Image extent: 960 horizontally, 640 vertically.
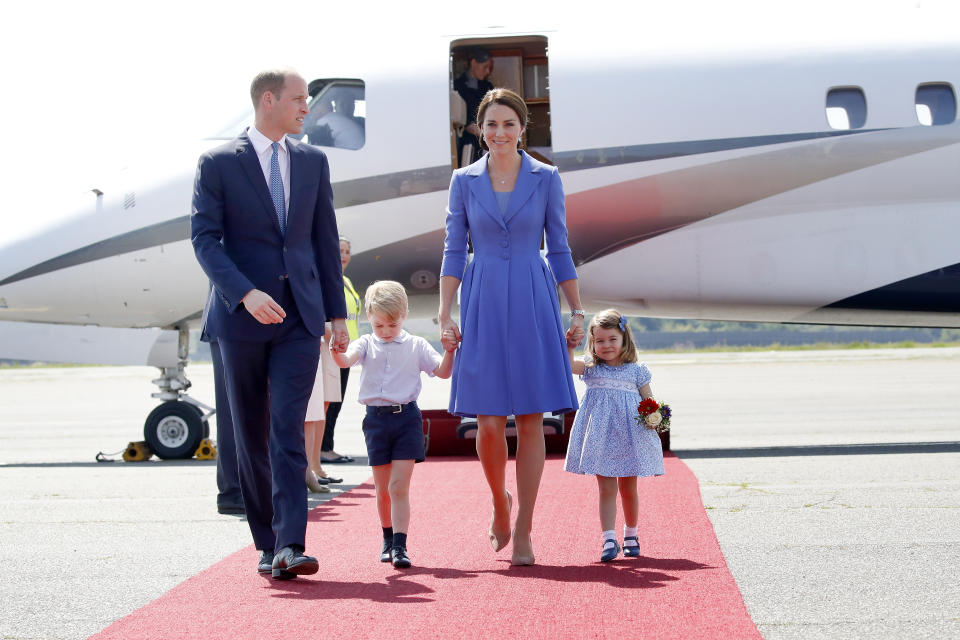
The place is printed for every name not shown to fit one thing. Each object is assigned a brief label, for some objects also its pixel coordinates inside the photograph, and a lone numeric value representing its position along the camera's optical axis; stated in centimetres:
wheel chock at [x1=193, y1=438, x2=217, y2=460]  1972
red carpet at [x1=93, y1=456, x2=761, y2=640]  686
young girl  970
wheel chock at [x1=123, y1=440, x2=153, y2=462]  1969
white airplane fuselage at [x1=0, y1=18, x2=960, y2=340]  1803
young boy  960
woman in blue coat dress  927
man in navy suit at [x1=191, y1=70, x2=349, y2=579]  870
